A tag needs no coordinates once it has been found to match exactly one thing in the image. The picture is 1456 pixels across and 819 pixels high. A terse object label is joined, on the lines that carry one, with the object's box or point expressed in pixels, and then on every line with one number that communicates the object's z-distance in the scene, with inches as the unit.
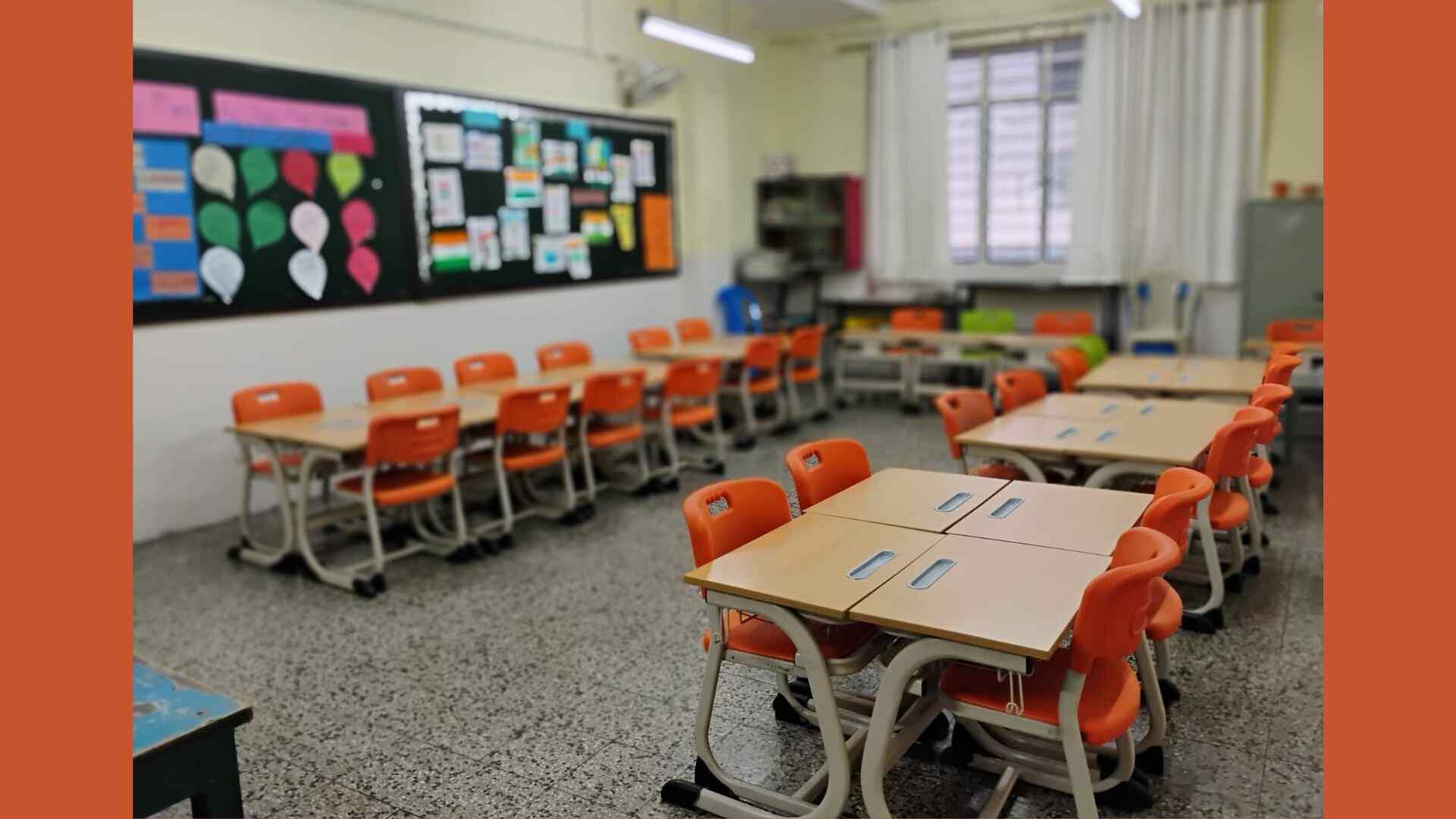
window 347.9
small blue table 66.7
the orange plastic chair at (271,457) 178.9
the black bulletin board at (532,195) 258.1
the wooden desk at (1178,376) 192.7
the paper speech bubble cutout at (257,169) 214.5
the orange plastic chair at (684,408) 227.9
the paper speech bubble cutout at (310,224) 226.2
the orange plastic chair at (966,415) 156.7
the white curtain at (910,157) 361.7
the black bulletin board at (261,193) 200.1
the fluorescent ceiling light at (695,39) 268.8
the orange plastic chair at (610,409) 207.6
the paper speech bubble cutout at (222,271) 210.1
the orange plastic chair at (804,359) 291.0
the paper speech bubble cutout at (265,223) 217.6
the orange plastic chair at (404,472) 166.1
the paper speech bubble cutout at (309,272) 227.3
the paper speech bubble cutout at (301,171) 222.8
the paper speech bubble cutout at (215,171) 206.2
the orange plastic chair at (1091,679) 79.3
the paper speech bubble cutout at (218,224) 208.4
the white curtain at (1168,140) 309.1
